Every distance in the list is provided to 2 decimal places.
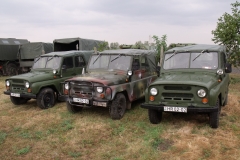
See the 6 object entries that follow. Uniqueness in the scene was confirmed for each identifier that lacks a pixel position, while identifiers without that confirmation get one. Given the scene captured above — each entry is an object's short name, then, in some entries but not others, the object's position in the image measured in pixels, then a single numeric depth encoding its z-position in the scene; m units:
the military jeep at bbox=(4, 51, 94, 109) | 7.59
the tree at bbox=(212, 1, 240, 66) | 12.43
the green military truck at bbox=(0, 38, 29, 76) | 17.41
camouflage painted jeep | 6.08
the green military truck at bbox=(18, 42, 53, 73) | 16.16
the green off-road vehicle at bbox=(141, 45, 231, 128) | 5.00
